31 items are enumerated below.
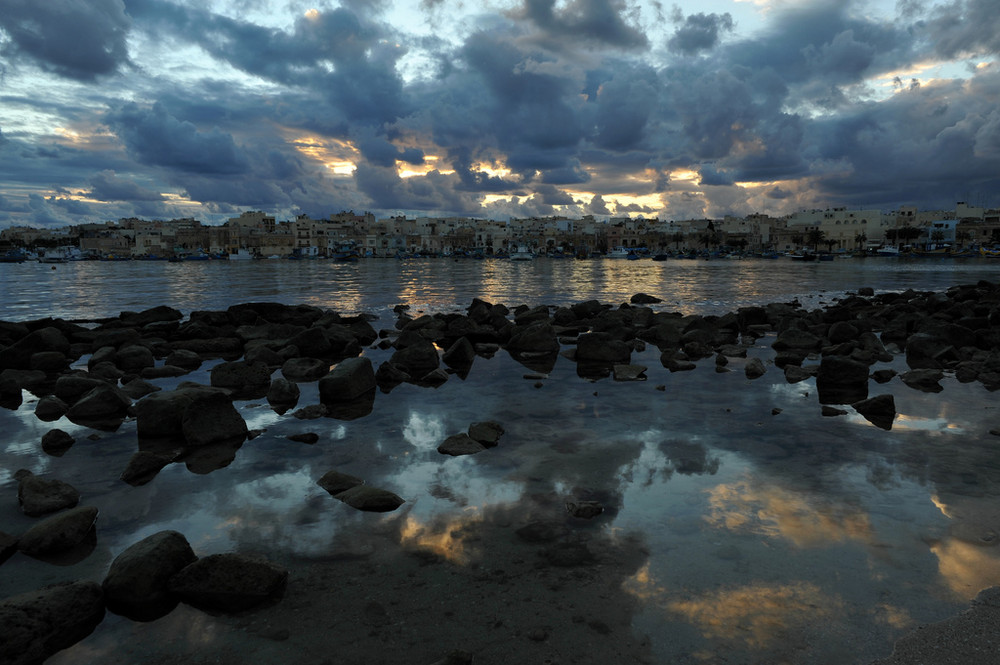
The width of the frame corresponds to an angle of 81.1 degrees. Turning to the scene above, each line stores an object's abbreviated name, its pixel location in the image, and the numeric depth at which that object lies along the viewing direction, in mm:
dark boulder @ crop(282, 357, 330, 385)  12938
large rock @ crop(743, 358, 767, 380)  12469
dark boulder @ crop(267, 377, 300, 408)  10828
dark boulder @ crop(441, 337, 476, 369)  14485
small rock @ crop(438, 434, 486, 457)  8016
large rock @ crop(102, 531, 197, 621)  4633
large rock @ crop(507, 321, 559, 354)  16114
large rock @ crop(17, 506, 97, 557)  5484
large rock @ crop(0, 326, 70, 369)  14133
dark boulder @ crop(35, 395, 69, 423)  9904
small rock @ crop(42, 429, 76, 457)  8320
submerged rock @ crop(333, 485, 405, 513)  6311
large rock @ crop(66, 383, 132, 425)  9727
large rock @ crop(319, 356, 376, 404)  10734
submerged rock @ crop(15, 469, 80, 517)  6312
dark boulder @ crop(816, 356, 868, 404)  11328
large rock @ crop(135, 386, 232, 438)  8742
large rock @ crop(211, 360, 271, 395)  11906
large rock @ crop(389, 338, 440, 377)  13445
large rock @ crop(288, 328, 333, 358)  15586
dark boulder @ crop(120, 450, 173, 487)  7203
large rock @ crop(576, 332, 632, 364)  14695
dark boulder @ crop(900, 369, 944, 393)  11383
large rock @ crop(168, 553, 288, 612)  4680
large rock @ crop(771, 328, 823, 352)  15755
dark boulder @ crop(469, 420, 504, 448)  8320
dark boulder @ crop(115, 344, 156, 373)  13500
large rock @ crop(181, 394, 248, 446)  8430
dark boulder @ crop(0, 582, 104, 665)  4039
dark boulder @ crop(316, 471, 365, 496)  6773
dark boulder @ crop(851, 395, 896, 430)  9321
